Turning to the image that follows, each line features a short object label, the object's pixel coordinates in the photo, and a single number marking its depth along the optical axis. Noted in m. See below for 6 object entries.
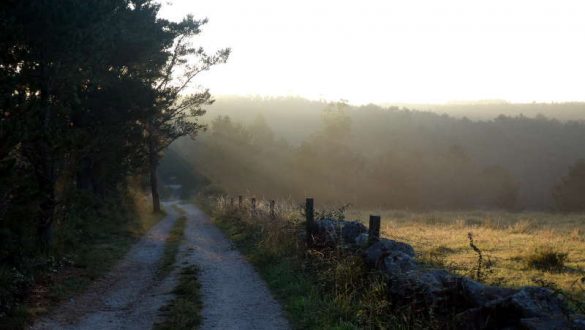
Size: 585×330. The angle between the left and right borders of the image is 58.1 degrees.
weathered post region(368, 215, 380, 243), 10.45
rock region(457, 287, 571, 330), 5.65
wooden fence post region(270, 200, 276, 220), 17.75
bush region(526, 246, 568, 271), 13.38
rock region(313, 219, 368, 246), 12.24
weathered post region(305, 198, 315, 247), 13.54
